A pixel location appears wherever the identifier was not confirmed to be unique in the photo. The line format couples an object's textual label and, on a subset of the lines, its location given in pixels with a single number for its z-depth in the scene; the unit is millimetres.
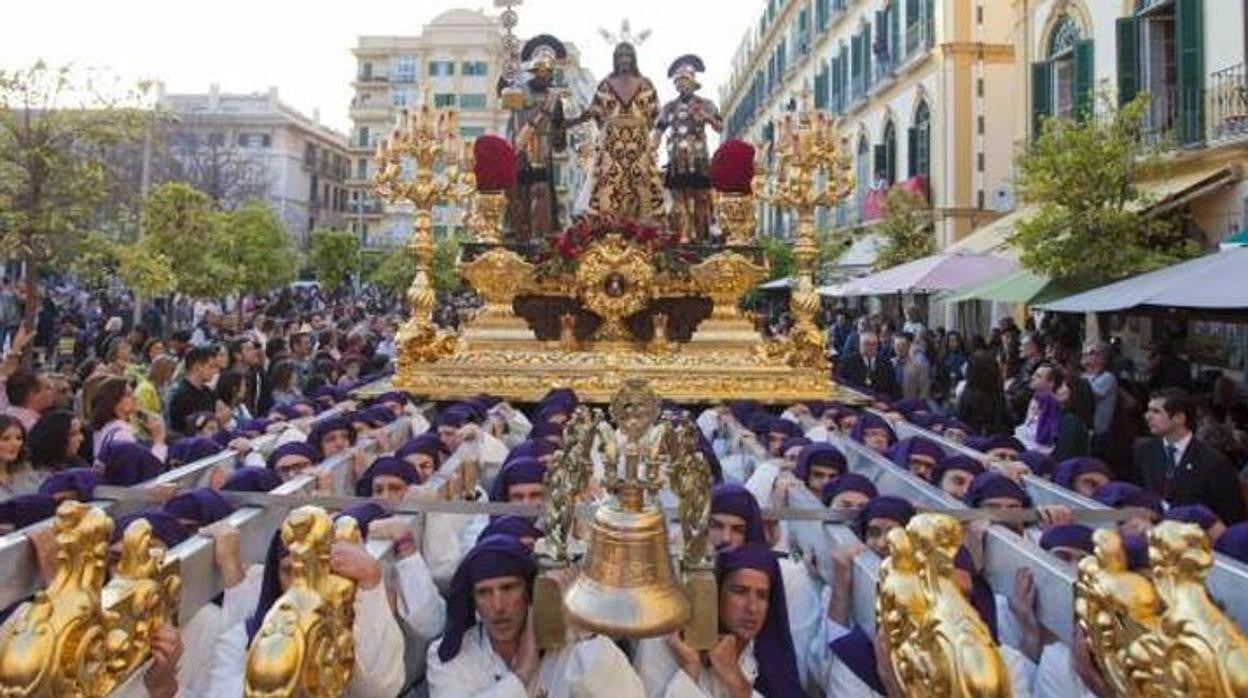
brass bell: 2578
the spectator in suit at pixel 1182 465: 6184
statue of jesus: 12672
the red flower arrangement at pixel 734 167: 12195
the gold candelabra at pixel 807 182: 11938
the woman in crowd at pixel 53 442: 6066
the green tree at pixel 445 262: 40031
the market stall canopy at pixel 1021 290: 11883
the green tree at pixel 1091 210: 11984
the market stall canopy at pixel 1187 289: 7027
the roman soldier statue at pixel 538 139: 12594
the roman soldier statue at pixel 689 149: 12523
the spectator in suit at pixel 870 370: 14203
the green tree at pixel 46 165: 11438
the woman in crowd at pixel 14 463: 5555
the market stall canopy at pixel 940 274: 15180
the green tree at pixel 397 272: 42312
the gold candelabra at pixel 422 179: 11547
